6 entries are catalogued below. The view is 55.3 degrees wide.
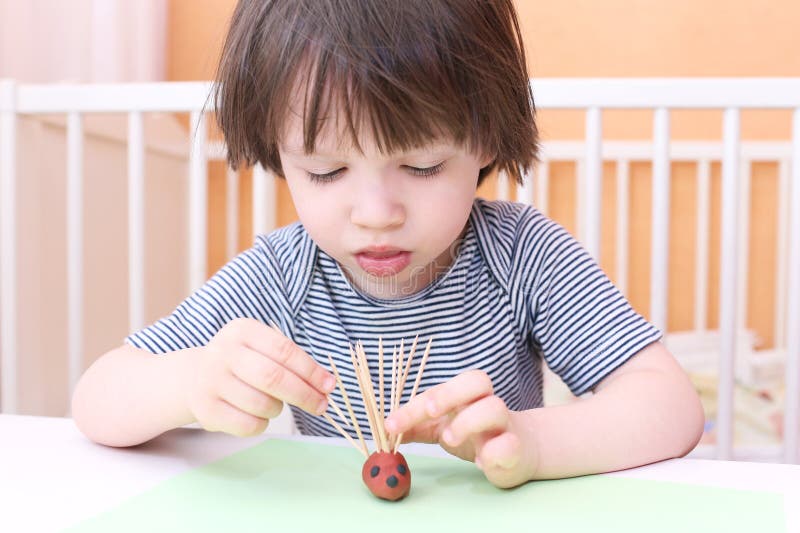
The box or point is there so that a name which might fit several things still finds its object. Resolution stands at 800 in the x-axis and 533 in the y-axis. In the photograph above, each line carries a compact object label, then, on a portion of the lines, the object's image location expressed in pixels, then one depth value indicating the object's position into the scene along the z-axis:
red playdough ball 0.41
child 0.44
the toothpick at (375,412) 0.43
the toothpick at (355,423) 0.43
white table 0.41
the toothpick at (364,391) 0.43
